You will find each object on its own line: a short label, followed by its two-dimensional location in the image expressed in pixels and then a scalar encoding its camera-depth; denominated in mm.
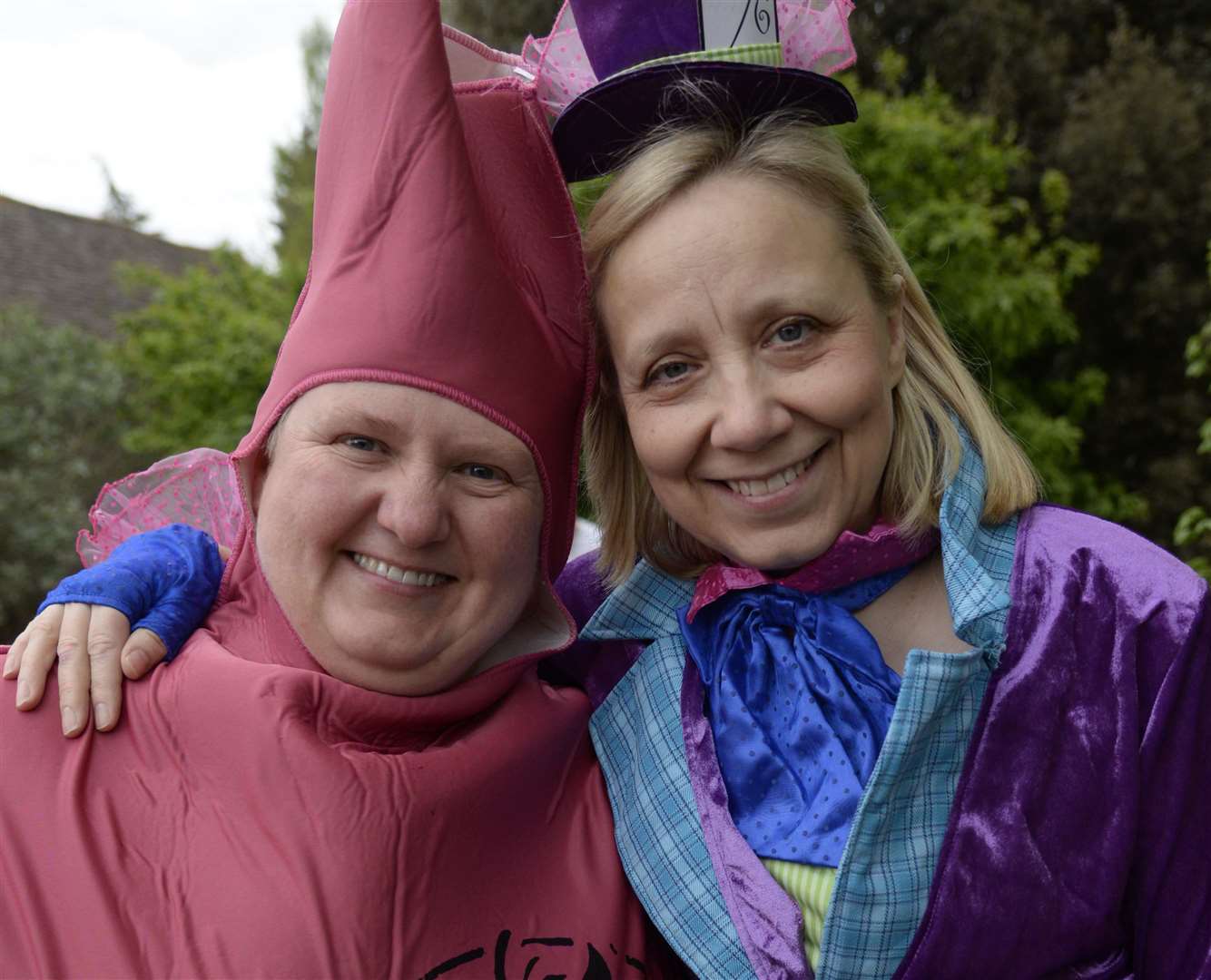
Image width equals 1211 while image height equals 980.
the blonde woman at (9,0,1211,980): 682
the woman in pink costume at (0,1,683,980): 668
